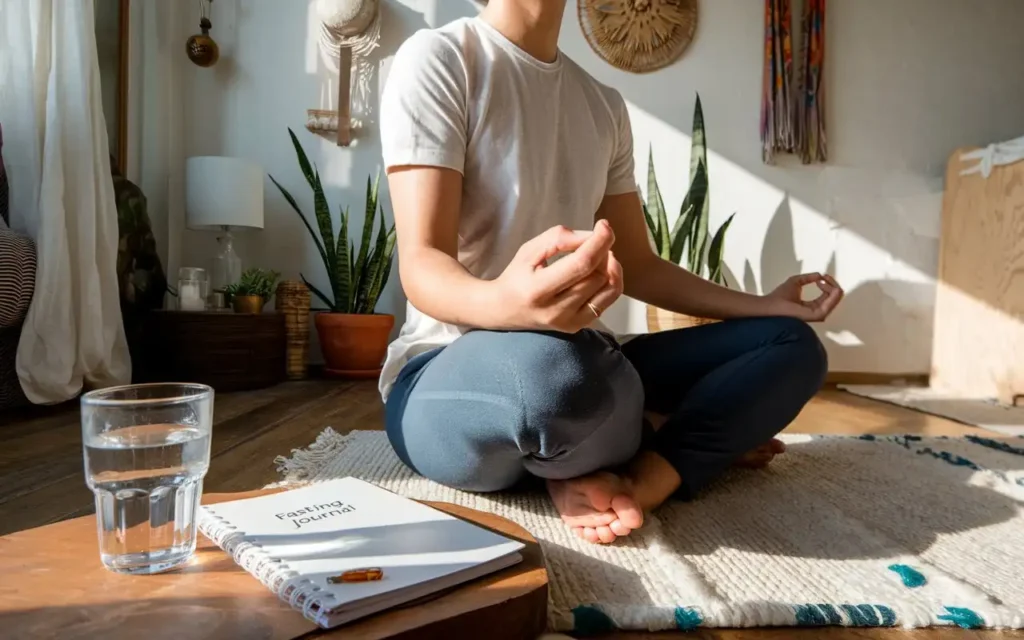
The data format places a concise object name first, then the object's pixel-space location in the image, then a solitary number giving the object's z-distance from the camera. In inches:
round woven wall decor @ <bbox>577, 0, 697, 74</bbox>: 102.4
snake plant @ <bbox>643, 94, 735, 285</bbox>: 93.0
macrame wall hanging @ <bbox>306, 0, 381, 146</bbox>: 98.0
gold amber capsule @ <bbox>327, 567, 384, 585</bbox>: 16.8
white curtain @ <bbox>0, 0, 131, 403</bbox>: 62.8
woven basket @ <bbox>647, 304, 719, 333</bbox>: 88.4
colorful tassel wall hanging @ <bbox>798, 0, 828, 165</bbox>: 101.5
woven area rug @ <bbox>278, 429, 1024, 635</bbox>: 22.4
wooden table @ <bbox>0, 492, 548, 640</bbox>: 15.1
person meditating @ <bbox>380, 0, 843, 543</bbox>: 26.1
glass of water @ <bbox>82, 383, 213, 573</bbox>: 17.9
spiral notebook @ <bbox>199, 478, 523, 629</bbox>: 16.4
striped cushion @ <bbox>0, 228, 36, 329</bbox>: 57.9
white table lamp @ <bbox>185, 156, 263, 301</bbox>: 87.5
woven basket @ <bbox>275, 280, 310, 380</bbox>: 92.4
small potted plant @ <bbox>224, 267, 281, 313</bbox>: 85.4
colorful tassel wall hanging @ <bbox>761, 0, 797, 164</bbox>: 101.6
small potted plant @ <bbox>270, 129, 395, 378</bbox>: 91.2
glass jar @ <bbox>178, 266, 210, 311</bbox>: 83.4
